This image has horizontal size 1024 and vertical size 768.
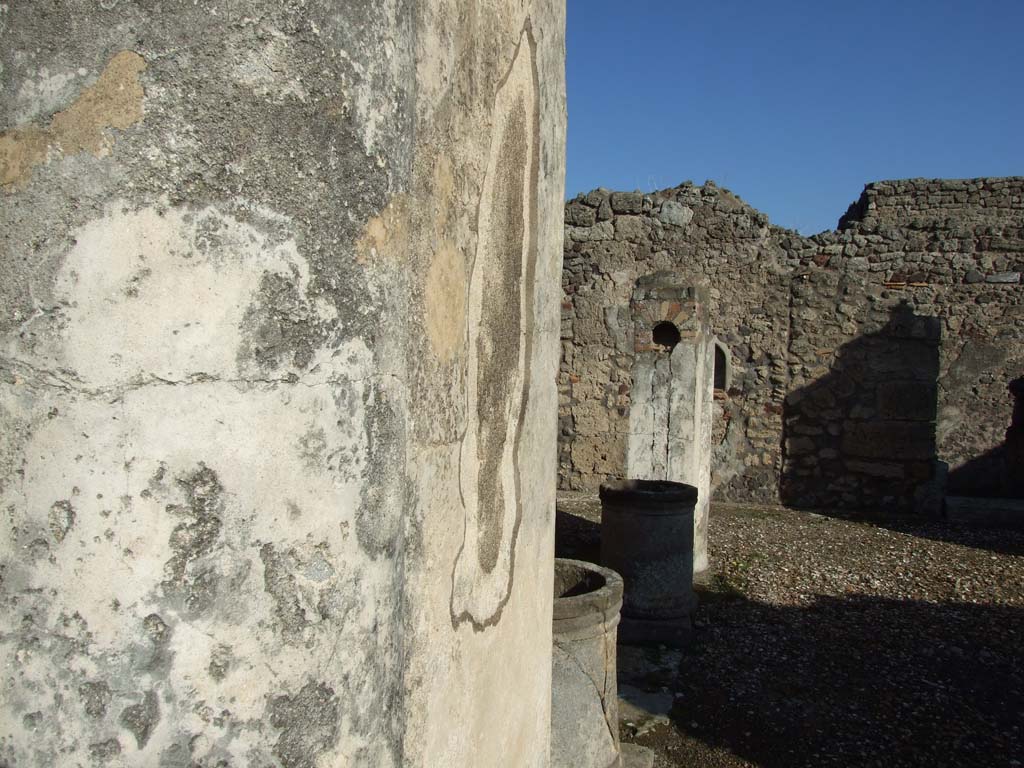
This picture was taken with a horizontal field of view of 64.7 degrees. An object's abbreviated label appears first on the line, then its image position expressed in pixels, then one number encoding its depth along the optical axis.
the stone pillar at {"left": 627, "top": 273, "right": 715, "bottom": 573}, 7.06
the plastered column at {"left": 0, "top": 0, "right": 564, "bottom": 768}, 0.73
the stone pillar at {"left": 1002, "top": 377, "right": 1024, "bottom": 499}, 9.78
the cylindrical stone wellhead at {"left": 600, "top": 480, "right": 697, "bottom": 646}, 5.52
